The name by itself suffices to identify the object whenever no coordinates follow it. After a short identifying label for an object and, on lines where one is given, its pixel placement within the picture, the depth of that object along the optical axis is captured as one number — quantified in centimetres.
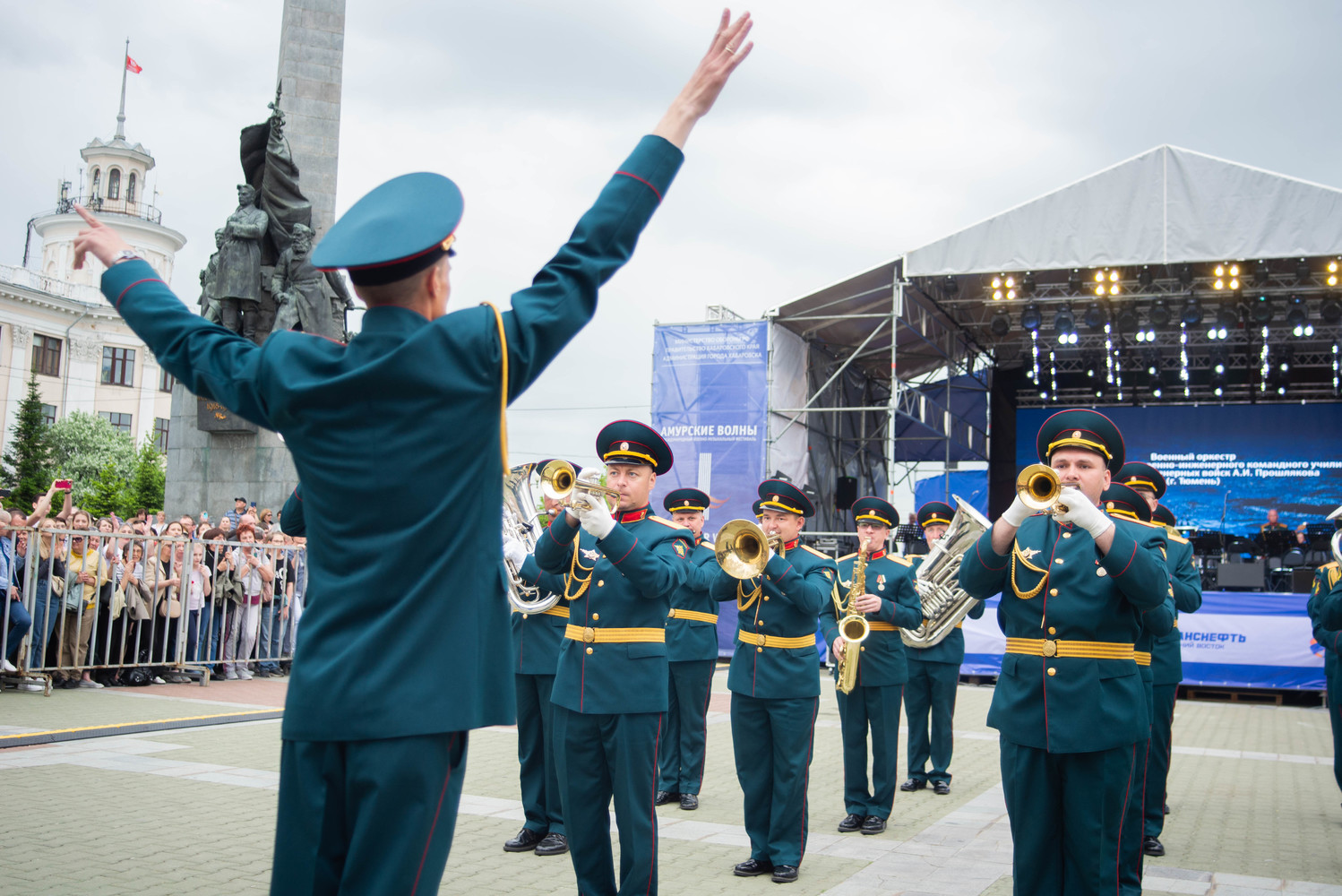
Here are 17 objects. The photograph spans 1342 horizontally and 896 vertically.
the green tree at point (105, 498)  4356
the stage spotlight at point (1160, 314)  1952
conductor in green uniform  206
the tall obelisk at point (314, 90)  1728
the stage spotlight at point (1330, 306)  1909
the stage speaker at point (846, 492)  2316
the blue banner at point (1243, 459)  2422
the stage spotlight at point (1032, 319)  2073
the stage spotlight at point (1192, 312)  1898
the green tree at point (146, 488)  4394
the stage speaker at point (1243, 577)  1705
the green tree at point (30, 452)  4459
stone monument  1639
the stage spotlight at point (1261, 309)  1941
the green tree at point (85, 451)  5006
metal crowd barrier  1122
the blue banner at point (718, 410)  2055
